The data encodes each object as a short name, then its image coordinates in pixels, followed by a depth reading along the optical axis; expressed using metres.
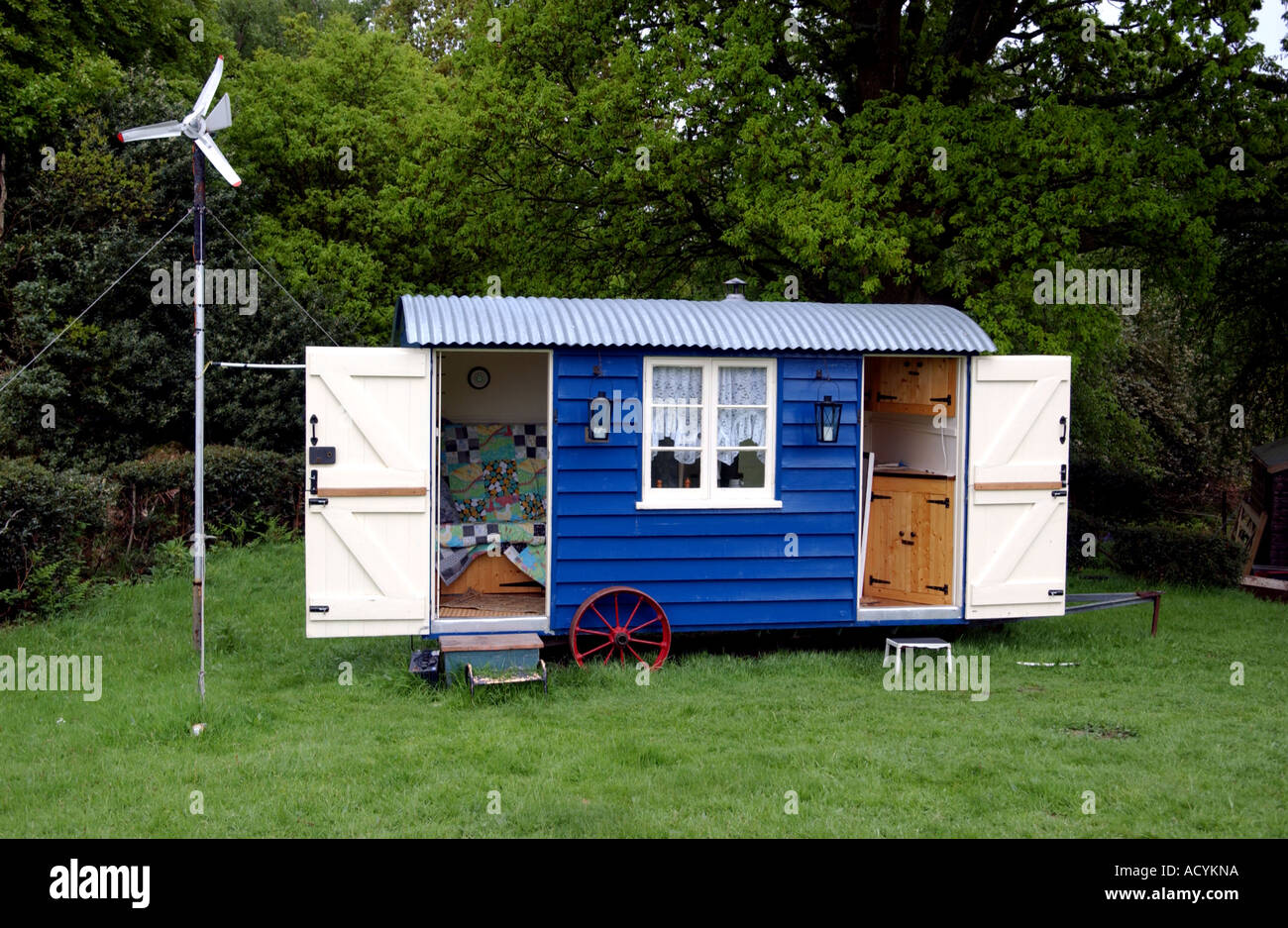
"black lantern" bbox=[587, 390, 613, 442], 10.23
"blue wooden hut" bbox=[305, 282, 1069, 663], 9.81
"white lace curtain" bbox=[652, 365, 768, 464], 10.54
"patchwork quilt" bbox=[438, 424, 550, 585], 11.40
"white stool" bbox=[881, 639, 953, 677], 10.59
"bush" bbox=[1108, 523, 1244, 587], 16.94
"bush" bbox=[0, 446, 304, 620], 12.04
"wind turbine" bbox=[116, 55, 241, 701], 8.57
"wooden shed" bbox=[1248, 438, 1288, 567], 16.64
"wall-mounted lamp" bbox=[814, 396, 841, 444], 10.78
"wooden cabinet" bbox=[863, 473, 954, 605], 11.35
